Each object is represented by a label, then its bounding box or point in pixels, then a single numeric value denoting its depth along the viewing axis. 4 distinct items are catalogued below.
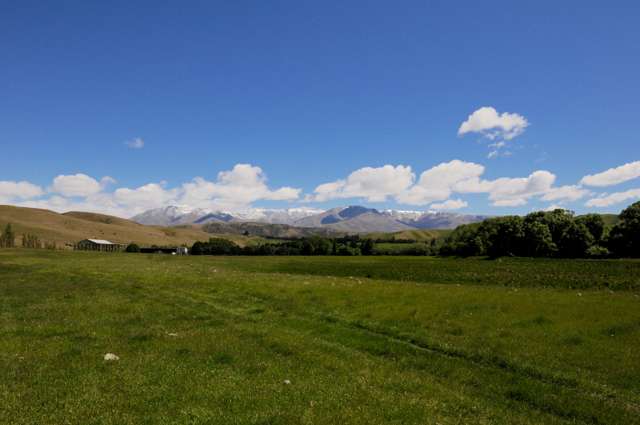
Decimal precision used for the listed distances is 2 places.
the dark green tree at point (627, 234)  86.34
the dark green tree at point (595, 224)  94.84
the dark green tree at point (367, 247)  179.25
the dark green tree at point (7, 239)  155.25
